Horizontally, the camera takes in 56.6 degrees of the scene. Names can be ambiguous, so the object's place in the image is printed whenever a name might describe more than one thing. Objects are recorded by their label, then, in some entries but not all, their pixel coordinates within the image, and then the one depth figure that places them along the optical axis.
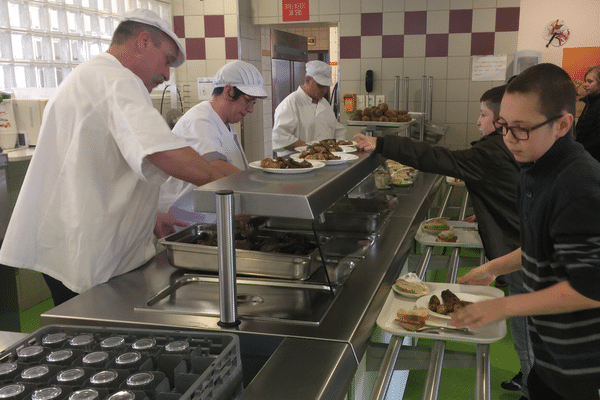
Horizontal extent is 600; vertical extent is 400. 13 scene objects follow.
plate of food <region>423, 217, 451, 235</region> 2.76
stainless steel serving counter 1.23
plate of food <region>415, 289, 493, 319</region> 1.73
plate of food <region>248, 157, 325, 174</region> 1.78
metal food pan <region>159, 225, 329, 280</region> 1.66
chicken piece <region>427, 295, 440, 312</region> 1.76
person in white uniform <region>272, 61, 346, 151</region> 4.77
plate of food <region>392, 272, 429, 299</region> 1.88
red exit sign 6.54
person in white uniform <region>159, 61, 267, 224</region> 2.66
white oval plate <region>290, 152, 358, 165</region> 2.09
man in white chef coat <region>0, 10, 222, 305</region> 1.73
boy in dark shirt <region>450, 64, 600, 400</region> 1.33
